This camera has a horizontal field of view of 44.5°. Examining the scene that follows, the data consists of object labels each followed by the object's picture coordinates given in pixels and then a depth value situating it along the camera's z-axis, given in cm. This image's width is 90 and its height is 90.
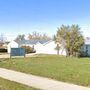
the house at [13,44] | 3087
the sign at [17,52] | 1735
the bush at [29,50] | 2773
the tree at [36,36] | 5848
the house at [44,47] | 2315
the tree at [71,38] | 1924
